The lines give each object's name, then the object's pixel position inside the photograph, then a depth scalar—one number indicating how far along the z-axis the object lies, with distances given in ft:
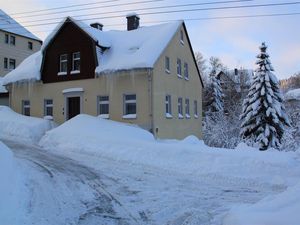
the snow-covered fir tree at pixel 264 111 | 82.94
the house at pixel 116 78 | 69.05
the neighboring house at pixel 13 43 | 136.56
